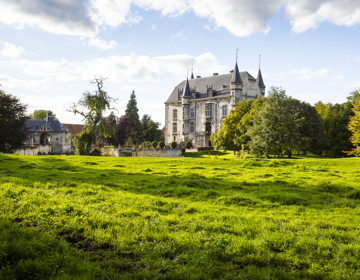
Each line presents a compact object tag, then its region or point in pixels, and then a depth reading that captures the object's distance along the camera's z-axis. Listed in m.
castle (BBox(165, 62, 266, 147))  60.72
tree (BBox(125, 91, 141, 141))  82.38
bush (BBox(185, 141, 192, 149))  62.14
